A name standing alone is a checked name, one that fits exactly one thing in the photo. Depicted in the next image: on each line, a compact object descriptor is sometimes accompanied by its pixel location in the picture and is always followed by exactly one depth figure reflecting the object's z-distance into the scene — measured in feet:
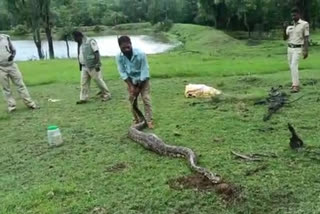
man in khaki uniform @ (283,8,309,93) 26.81
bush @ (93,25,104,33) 179.55
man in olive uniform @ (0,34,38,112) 26.35
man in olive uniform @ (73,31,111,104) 27.88
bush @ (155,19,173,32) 164.91
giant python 14.23
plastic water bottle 19.31
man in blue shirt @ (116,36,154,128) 19.27
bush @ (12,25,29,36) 168.64
